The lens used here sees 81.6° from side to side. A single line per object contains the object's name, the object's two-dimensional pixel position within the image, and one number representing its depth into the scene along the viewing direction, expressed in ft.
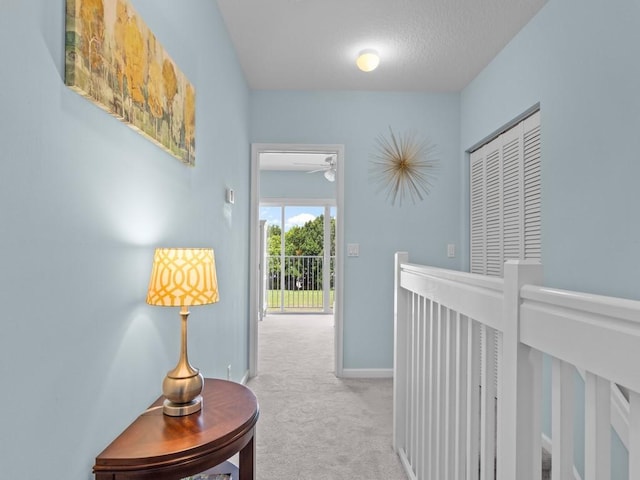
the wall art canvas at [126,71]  2.82
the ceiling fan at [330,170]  17.24
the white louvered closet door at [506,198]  7.73
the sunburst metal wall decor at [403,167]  11.25
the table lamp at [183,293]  3.65
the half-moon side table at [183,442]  2.98
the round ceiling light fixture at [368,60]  8.79
